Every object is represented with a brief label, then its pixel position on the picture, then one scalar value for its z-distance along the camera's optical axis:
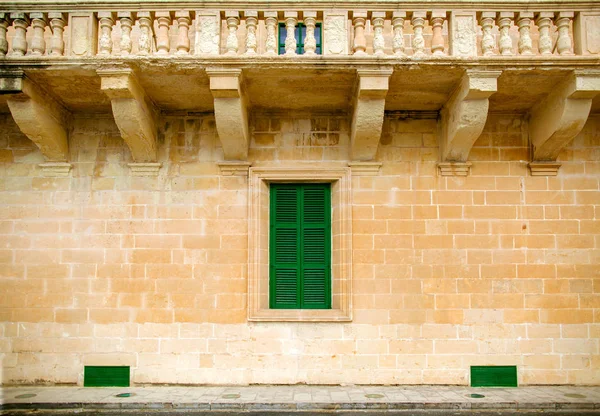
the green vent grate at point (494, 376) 7.32
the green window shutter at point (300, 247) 7.75
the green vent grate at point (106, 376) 7.35
